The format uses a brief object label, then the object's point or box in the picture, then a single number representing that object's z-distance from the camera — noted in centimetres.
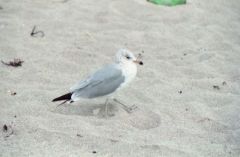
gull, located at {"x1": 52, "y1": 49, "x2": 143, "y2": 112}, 667
